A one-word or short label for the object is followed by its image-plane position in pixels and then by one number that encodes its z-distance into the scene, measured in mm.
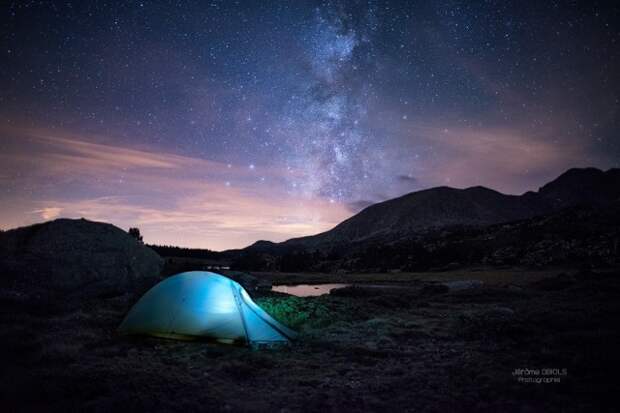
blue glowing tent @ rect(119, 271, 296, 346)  10766
